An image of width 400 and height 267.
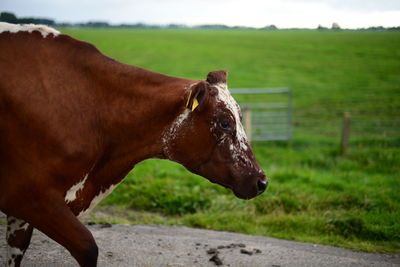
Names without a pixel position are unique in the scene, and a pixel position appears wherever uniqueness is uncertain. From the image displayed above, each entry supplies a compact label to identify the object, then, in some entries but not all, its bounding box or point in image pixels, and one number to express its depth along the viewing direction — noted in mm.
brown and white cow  3186
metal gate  14570
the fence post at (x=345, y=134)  12227
